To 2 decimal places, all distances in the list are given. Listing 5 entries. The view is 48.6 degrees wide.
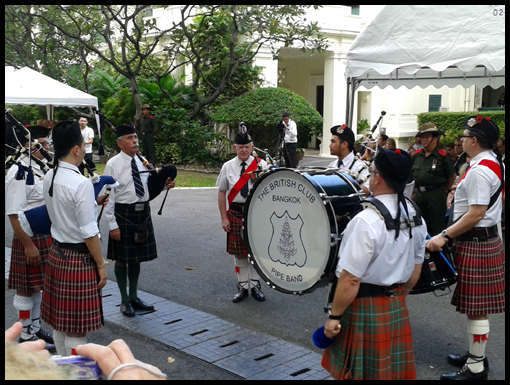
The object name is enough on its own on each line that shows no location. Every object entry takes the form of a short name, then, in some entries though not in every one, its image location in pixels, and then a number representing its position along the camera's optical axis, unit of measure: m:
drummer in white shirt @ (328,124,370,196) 5.06
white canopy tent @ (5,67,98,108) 9.77
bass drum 3.85
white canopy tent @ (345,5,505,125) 6.64
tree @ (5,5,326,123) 15.06
